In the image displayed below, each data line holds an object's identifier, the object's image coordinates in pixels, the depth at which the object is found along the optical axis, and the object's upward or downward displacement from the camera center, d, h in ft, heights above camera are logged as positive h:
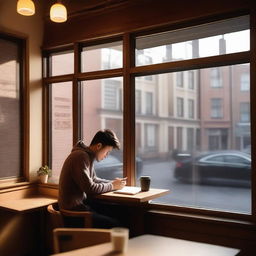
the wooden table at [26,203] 11.02 -2.43
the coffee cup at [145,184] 10.43 -1.59
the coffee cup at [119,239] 5.75 -1.82
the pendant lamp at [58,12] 8.91 +3.19
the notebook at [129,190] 9.94 -1.75
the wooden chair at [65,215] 8.87 -2.25
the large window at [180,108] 9.68 +0.79
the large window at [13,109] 12.67 +0.93
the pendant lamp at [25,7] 8.76 +3.27
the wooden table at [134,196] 9.40 -1.83
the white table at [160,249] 5.81 -2.11
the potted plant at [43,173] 13.41 -1.60
